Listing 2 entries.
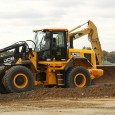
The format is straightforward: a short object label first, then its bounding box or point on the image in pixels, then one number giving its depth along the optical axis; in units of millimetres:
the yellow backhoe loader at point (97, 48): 27250
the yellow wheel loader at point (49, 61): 21031
